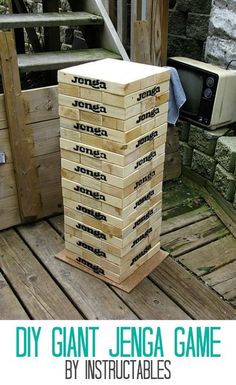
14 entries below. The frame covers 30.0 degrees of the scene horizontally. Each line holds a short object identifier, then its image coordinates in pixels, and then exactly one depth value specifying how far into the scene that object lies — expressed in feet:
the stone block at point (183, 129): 11.61
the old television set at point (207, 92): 10.37
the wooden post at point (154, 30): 10.14
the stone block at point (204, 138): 10.77
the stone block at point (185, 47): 12.40
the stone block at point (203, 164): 11.00
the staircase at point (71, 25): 9.95
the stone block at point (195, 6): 11.65
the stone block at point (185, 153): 11.78
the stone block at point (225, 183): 10.15
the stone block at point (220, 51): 10.92
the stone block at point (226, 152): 10.02
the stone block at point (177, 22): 12.57
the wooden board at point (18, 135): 8.42
